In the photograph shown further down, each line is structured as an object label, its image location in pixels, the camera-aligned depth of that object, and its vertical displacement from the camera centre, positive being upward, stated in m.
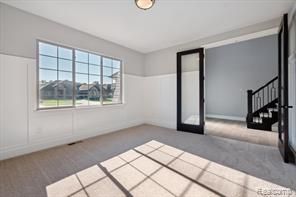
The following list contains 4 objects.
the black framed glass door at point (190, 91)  4.26 +0.20
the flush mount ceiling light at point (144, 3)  2.27 +1.47
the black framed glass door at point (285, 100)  2.47 -0.05
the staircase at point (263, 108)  4.67 -0.40
